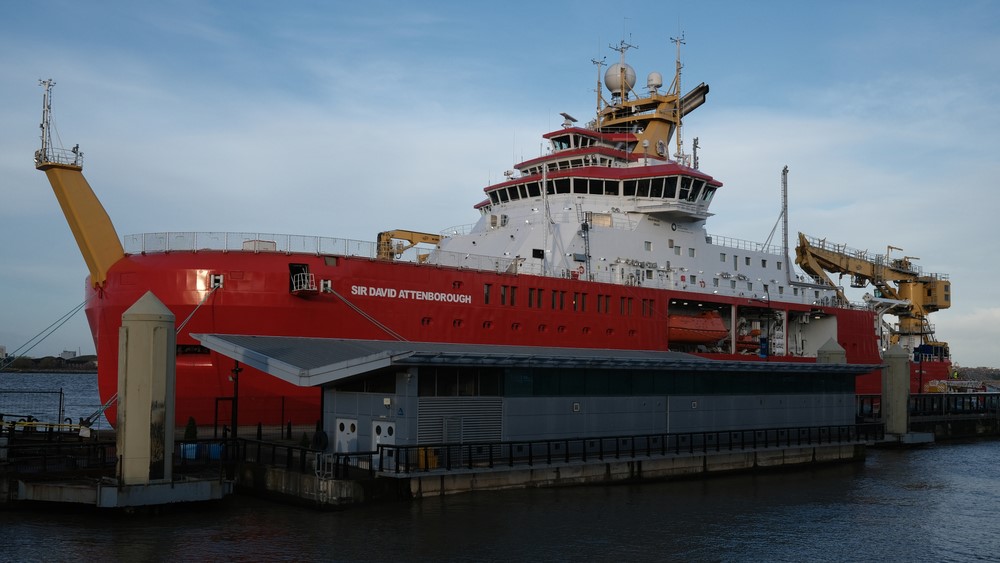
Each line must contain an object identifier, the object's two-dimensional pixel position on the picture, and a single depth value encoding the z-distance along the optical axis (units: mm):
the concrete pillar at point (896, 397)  46938
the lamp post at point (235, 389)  28250
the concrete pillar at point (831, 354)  46344
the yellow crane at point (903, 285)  70312
